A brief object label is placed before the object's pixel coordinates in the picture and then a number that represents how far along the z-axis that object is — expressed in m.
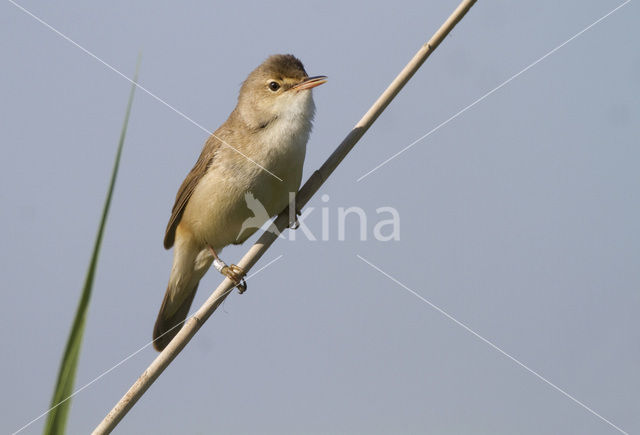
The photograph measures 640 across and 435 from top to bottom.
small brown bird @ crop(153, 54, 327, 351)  6.46
